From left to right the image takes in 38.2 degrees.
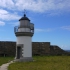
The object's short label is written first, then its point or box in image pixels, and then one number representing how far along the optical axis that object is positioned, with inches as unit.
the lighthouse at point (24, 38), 380.7
